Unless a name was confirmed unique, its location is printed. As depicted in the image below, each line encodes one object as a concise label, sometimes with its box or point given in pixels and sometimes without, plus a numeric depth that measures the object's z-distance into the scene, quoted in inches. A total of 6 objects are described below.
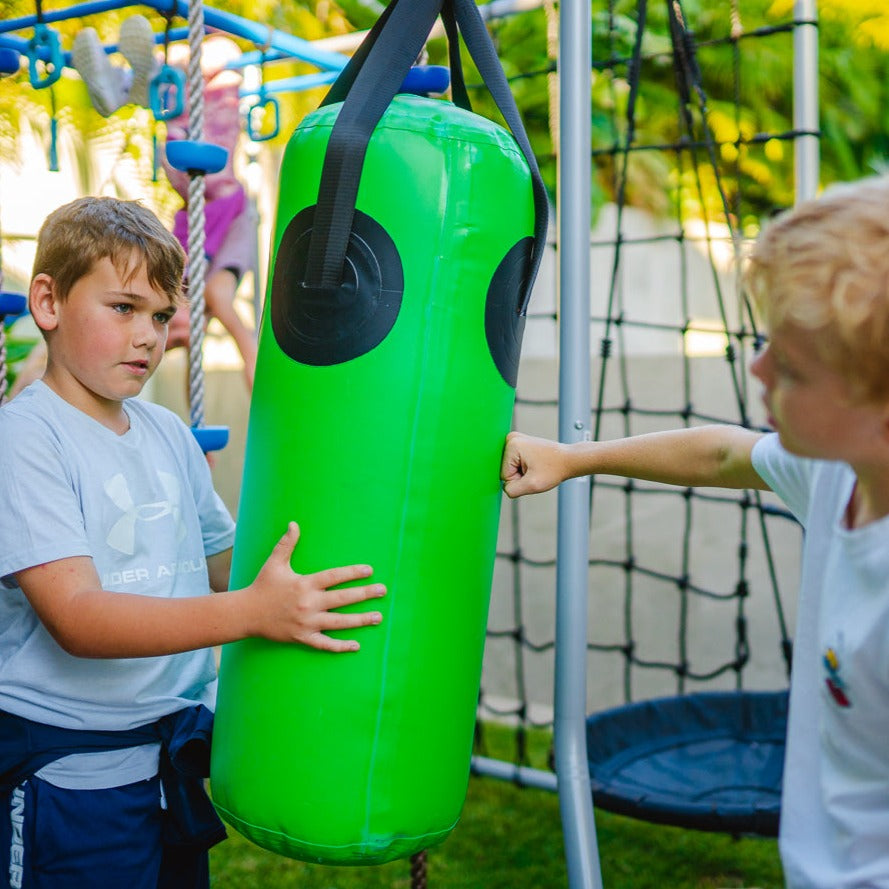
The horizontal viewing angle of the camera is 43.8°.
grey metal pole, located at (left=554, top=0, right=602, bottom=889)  63.3
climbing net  142.9
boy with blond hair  32.8
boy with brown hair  42.6
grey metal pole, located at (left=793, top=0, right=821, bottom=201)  93.0
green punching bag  43.6
